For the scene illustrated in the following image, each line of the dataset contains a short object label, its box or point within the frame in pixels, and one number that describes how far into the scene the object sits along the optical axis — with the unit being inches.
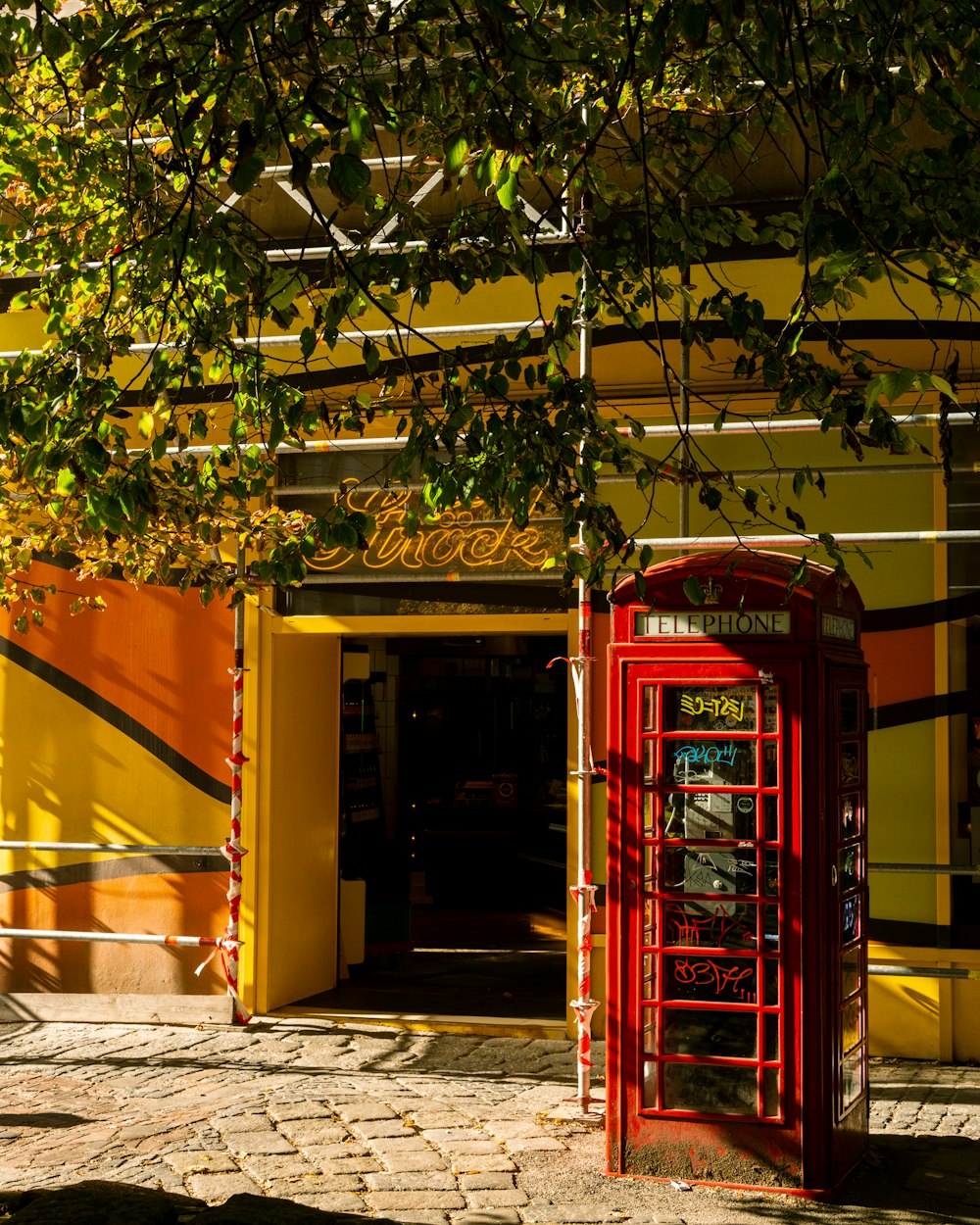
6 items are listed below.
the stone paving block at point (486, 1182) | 243.4
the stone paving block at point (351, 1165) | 250.8
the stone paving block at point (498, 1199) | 235.1
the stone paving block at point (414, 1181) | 243.4
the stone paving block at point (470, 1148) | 263.4
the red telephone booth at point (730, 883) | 240.2
